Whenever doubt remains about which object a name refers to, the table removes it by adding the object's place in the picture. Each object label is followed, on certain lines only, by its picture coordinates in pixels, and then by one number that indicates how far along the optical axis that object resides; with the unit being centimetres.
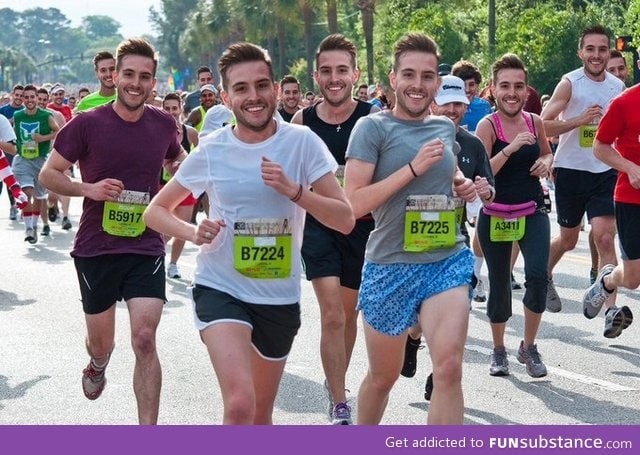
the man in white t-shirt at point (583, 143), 1547
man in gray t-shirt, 872
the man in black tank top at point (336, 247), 1071
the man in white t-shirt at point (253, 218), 813
